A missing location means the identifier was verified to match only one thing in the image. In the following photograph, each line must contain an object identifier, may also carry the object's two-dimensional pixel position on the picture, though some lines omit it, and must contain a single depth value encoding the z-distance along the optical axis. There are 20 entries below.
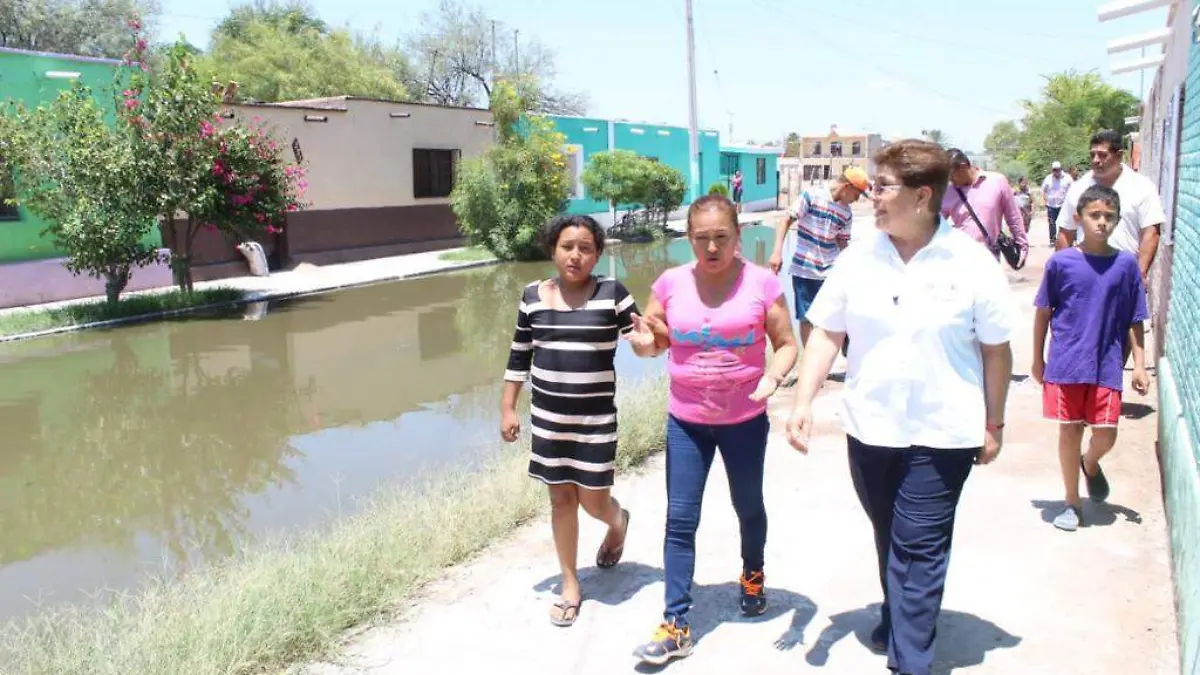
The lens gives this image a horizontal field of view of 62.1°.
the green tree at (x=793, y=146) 90.12
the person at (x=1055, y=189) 16.38
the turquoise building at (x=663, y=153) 30.70
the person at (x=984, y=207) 6.94
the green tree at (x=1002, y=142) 62.28
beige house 21.02
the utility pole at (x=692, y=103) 28.47
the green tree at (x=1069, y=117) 36.47
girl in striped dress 3.79
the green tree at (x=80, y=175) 13.36
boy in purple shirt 4.48
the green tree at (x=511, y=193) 23.19
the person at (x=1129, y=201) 5.76
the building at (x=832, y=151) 70.75
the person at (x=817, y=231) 7.36
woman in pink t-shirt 3.55
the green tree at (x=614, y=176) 28.11
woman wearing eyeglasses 3.10
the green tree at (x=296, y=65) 39.34
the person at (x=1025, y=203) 17.28
